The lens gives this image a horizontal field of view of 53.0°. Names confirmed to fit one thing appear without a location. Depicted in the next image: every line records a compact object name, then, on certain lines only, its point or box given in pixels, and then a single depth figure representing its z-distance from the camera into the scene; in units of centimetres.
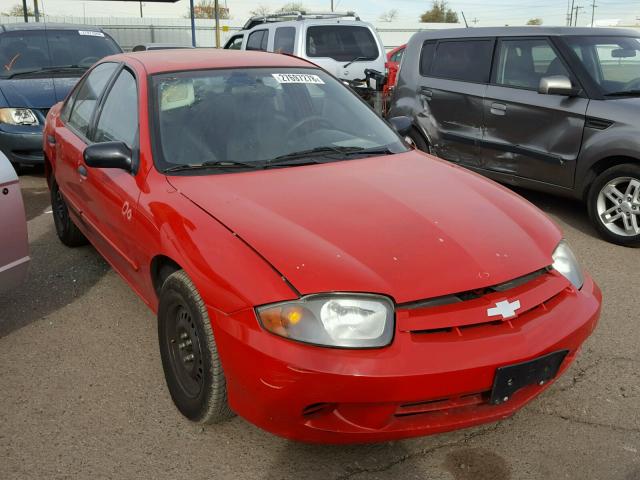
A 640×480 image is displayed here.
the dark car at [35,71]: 707
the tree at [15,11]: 5777
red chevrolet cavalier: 221
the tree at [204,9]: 7607
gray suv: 517
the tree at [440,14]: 8119
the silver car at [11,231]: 323
